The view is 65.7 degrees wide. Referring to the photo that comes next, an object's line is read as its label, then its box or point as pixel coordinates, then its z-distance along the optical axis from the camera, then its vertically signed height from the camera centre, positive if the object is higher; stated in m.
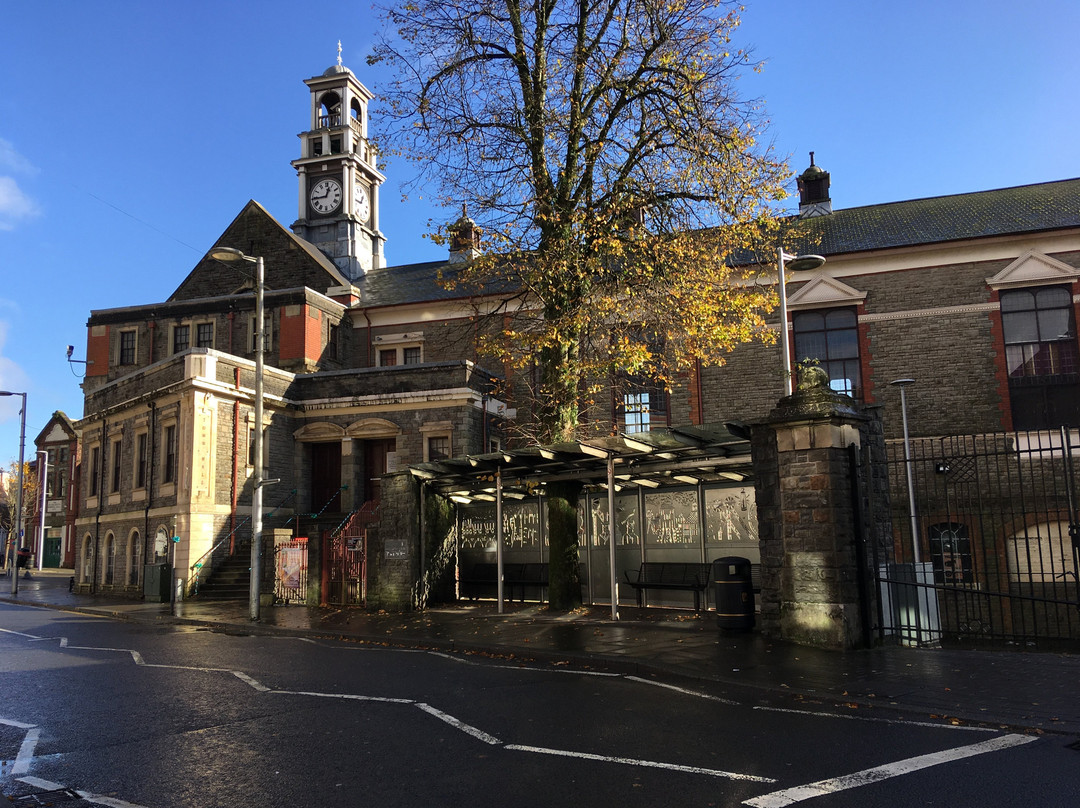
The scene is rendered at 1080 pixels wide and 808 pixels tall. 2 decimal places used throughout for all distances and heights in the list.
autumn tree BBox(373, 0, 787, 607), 17.27 +6.94
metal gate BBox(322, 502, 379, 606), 20.25 -0.74
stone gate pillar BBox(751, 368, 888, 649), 11.55 +0.00
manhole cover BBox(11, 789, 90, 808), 5.23 -1.59
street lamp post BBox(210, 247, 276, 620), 17.55 +1.04
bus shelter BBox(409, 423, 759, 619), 15.37 +0.71
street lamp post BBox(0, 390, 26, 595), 28.41 +1.56
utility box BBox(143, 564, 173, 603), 23.88 -1.14
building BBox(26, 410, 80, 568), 57.44 +3.60
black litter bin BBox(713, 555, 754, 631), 13.11 -1.09
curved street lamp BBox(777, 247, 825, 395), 16.44 +5.13
